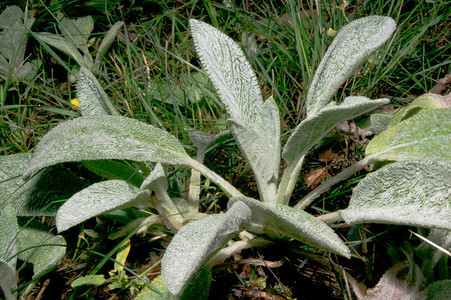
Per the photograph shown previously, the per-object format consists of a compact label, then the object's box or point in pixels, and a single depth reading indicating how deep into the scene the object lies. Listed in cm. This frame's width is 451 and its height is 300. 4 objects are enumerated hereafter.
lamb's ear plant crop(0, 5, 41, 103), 73
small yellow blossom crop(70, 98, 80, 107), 70
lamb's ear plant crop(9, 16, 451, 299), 45
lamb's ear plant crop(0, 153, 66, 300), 53
